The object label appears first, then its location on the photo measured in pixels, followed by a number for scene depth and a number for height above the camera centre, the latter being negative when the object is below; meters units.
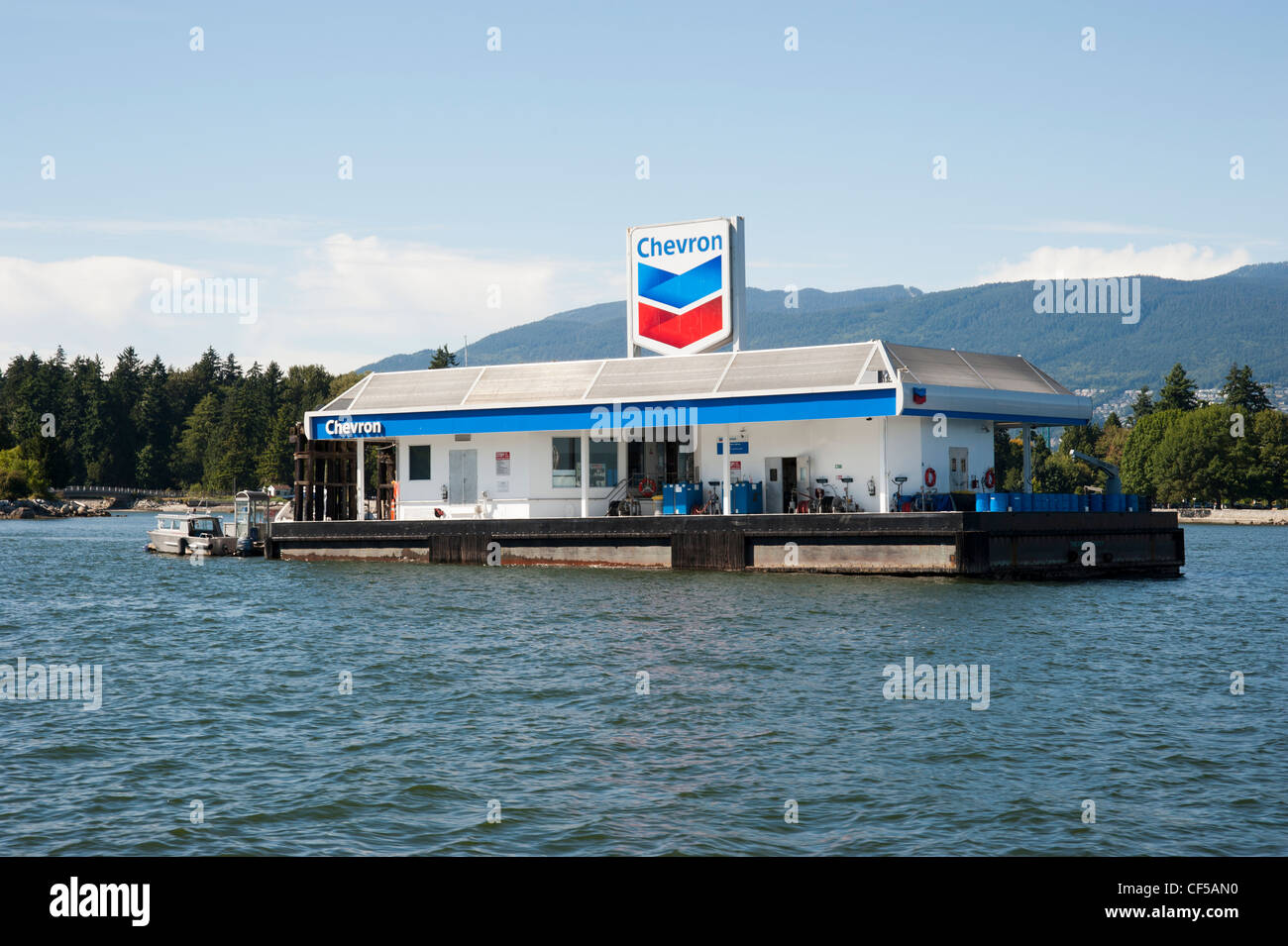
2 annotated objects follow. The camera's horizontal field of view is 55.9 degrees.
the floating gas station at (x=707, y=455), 36.44 +1.15
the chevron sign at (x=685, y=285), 43.53 +7.38
